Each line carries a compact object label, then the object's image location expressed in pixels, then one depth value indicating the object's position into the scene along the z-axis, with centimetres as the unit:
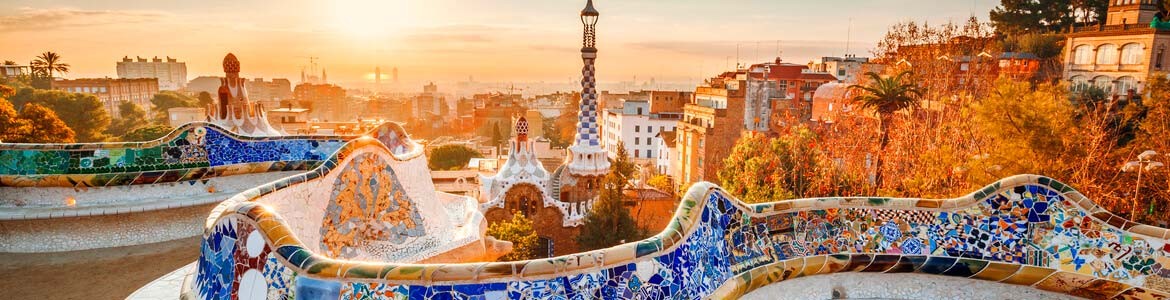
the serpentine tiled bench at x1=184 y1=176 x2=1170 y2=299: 219
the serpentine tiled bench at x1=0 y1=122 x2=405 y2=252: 500
